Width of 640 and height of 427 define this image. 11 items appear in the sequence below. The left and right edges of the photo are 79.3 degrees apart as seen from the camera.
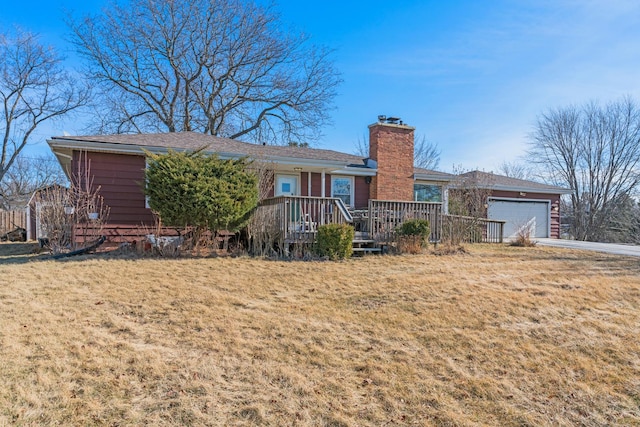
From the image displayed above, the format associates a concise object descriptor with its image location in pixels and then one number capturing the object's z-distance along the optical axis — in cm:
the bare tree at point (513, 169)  3507
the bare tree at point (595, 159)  2669
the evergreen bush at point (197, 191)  855
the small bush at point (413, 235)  988
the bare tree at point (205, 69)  2141
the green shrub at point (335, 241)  901
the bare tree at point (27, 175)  3000
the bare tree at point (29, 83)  2288
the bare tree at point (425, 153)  3400
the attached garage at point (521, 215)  1877
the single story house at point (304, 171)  1067
